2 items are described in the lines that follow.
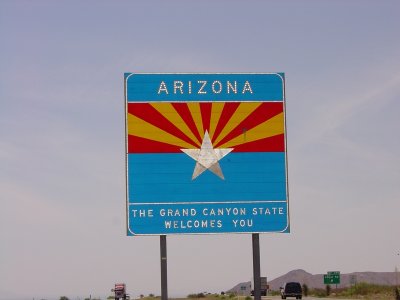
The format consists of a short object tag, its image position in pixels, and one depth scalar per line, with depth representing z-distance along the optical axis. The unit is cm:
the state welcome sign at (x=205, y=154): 1678
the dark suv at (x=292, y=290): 7481
